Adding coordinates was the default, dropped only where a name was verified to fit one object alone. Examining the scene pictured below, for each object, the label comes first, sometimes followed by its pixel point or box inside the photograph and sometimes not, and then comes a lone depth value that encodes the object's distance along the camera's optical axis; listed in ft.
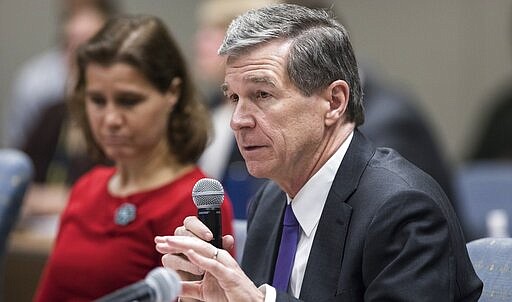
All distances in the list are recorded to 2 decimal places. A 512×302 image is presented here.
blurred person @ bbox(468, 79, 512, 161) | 45.57
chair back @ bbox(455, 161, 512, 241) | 29.07
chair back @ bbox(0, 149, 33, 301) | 22.58
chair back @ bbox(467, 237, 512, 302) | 15.38
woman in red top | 19.10
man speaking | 13.69
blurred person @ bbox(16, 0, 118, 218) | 32.12
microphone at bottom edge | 11.22
